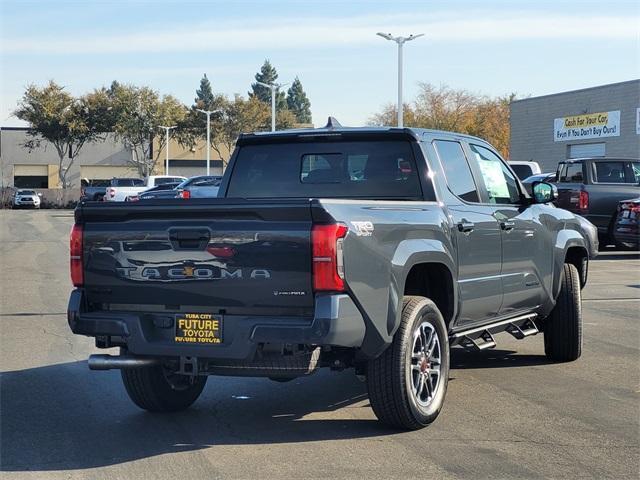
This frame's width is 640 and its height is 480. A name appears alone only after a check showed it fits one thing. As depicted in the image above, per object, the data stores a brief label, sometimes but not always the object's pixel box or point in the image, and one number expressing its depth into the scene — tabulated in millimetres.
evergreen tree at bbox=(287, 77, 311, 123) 157750
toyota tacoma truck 5449
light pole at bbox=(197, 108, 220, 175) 68375
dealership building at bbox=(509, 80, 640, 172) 41156
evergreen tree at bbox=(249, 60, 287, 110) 142625
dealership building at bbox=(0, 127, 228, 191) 84375
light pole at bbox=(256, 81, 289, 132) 50181
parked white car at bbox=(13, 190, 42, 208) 65000
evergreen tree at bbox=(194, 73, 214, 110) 144600
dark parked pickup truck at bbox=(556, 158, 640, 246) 19922
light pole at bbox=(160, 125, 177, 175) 71775
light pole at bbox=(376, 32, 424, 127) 39781
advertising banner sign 42062
